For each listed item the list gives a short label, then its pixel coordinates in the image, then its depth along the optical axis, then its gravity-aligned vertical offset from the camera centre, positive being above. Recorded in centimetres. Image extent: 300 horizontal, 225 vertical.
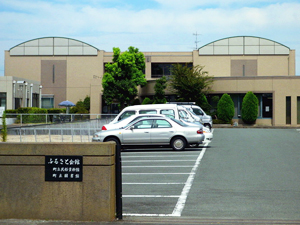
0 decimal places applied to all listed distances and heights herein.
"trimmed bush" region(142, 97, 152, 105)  5101 +68
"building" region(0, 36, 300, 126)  6153 +625
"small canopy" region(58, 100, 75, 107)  5473 +44
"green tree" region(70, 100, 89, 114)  5609 -40
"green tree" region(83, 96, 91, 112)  6172 +58
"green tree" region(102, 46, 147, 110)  5506 +349
